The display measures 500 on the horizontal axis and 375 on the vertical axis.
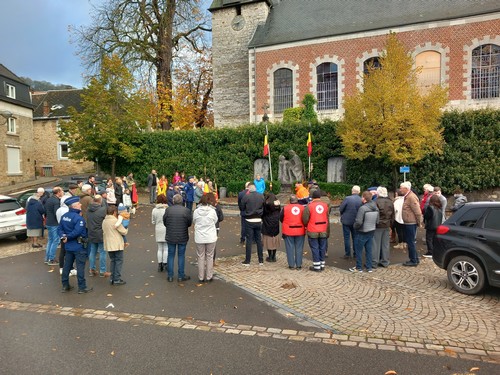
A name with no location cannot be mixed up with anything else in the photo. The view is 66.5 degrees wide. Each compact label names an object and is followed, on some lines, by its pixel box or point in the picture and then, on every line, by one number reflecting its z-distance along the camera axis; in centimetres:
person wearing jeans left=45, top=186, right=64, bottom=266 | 901
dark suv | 616
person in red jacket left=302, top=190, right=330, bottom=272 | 789
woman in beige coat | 716
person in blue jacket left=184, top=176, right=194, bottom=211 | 1616
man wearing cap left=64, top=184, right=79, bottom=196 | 1039
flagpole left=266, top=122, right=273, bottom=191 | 1979
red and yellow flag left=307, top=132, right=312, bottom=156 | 1978
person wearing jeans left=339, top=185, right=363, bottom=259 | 869
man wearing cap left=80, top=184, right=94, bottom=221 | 900
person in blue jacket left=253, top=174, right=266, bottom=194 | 1483
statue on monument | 2031
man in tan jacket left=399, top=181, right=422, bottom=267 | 834
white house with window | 3005
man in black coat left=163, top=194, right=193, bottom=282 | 736
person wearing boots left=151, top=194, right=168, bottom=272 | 793
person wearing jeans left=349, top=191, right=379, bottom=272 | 775
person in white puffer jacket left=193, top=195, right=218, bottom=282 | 722
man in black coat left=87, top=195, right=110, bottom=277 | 776
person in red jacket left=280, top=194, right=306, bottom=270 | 807
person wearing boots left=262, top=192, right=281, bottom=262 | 853
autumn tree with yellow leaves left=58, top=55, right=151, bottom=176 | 2269
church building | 2292
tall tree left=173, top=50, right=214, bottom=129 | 3588
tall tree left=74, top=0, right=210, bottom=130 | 2938
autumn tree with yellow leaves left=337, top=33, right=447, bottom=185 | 1579
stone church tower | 3014
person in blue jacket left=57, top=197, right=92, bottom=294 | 678
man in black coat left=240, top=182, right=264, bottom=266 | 841
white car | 1121
